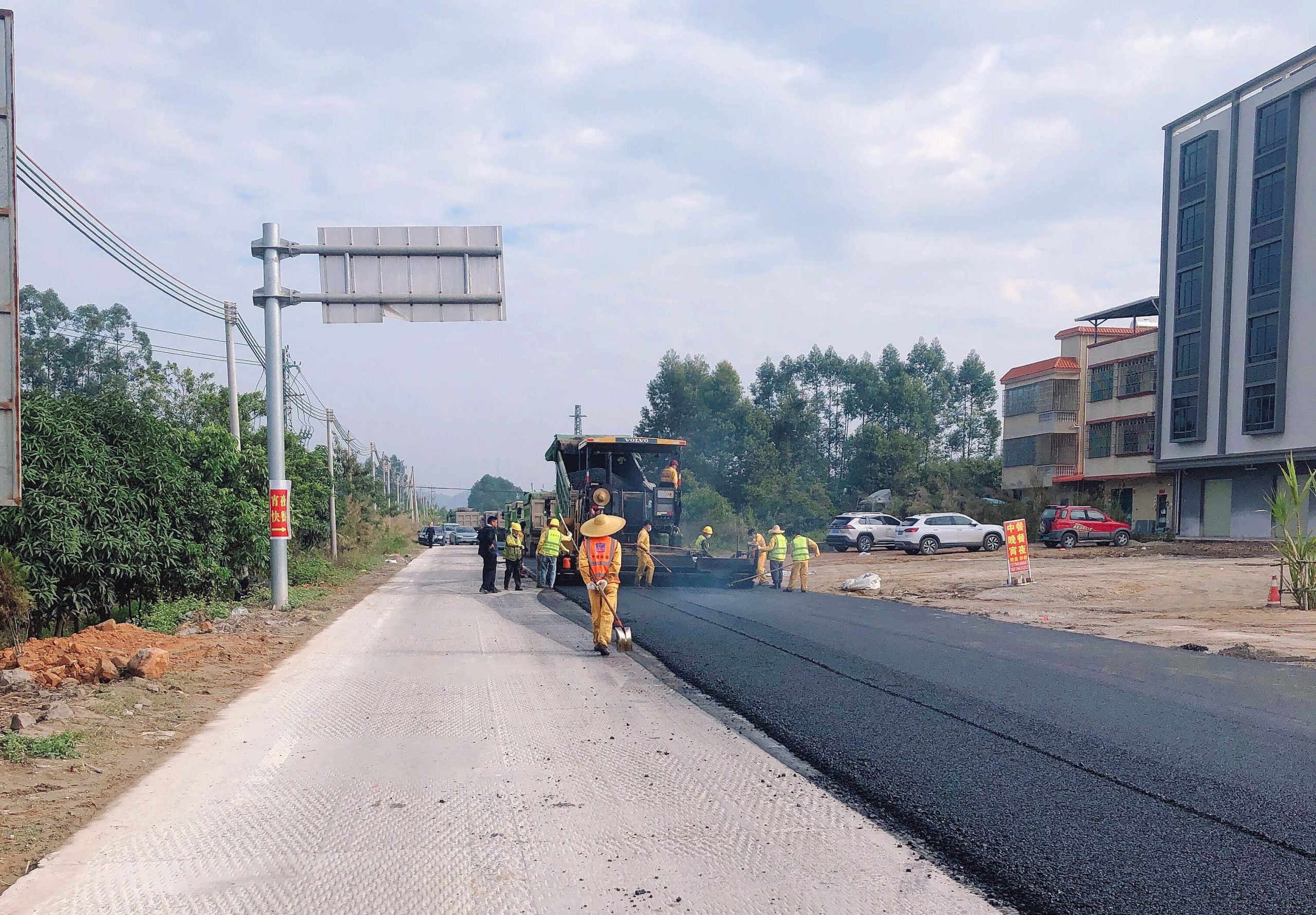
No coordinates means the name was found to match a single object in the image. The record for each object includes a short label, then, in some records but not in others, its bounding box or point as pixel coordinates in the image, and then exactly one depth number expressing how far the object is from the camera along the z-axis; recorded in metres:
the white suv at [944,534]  32.56
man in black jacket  19.42
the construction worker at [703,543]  21.14
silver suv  35.72
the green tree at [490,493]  153.25
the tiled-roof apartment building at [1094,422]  41.75
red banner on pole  15.25
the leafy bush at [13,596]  11.73
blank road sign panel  15.64
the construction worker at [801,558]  19.97
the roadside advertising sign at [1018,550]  19.84
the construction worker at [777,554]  20.45
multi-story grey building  31.92
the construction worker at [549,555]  18.95
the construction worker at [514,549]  19.75
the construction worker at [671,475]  20.50
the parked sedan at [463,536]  59.58
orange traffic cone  15.61
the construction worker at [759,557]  20.98
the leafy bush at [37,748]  6.01
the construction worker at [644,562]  17.89
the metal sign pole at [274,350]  15.32
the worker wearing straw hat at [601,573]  10.55
